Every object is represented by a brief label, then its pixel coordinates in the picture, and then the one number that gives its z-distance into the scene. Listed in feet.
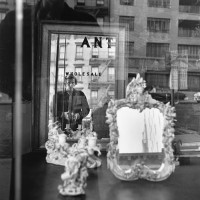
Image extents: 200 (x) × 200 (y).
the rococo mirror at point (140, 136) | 3.42
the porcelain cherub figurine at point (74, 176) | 2.95
